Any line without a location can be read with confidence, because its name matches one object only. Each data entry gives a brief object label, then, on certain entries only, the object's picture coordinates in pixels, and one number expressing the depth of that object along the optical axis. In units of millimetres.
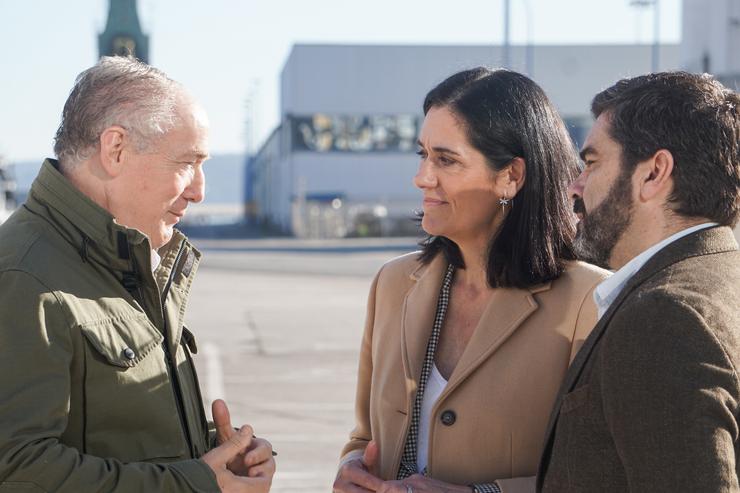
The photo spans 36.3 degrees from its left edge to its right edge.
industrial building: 67312
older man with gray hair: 2562
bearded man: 2232
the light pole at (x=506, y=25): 30188
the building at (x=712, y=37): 39094
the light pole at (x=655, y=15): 46594
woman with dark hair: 3229
